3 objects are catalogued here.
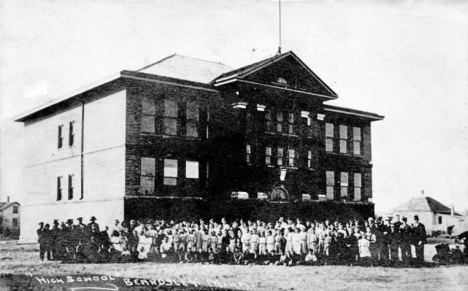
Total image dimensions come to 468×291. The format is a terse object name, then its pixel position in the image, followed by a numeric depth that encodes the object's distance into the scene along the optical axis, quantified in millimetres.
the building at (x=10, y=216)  41819
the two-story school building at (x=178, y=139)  19766
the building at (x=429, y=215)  19641
